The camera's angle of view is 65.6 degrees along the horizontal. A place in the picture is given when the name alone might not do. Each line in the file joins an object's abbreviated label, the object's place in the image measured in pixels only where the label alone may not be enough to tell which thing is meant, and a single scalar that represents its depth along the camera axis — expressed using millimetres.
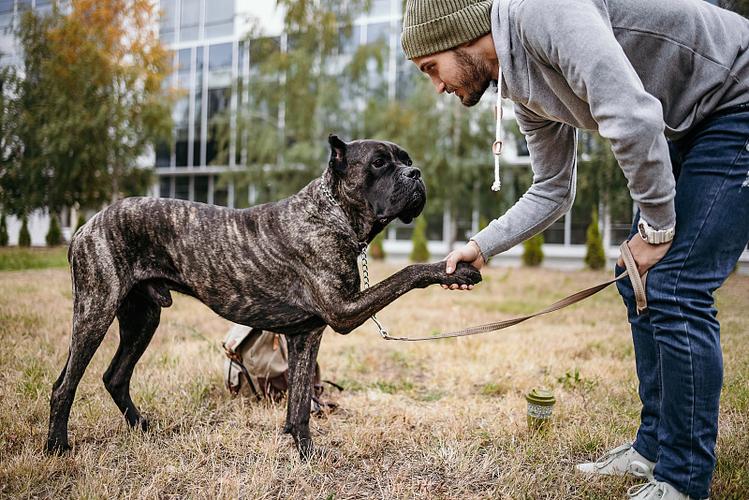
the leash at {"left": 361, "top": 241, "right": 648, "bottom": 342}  2082
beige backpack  3676
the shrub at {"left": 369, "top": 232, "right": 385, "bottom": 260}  15828
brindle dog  2832
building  14126
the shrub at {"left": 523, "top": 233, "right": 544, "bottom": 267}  14211
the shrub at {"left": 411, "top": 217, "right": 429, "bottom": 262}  15109
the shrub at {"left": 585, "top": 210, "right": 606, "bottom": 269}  12828
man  1849
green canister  3021
